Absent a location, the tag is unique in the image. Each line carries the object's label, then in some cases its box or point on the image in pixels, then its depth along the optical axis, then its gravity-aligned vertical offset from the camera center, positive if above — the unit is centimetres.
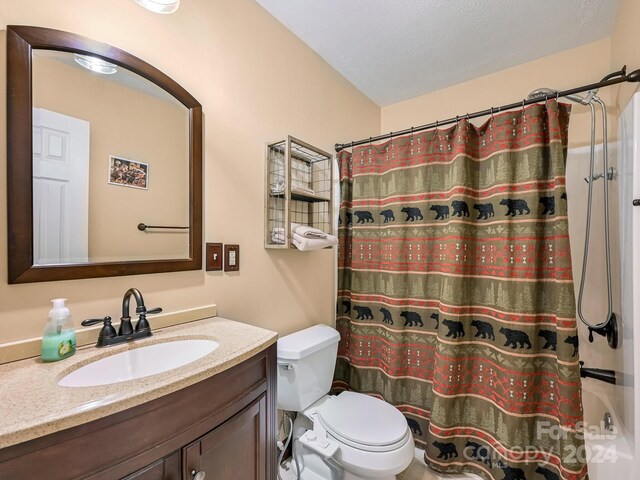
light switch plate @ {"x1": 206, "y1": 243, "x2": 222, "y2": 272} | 121 -6
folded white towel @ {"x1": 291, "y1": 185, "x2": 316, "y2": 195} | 149 +30
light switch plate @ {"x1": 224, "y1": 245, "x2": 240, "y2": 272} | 128 -7
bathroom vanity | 49 -38
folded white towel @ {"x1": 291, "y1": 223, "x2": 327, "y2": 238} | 144 +6
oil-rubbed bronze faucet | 86 -28
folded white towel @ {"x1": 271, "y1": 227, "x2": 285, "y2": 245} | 144 +4
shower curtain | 133 -29
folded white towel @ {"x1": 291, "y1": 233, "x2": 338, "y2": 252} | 141 +0
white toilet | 117 -86
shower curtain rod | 113 +72
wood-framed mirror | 78 +27
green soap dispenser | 74 -26
